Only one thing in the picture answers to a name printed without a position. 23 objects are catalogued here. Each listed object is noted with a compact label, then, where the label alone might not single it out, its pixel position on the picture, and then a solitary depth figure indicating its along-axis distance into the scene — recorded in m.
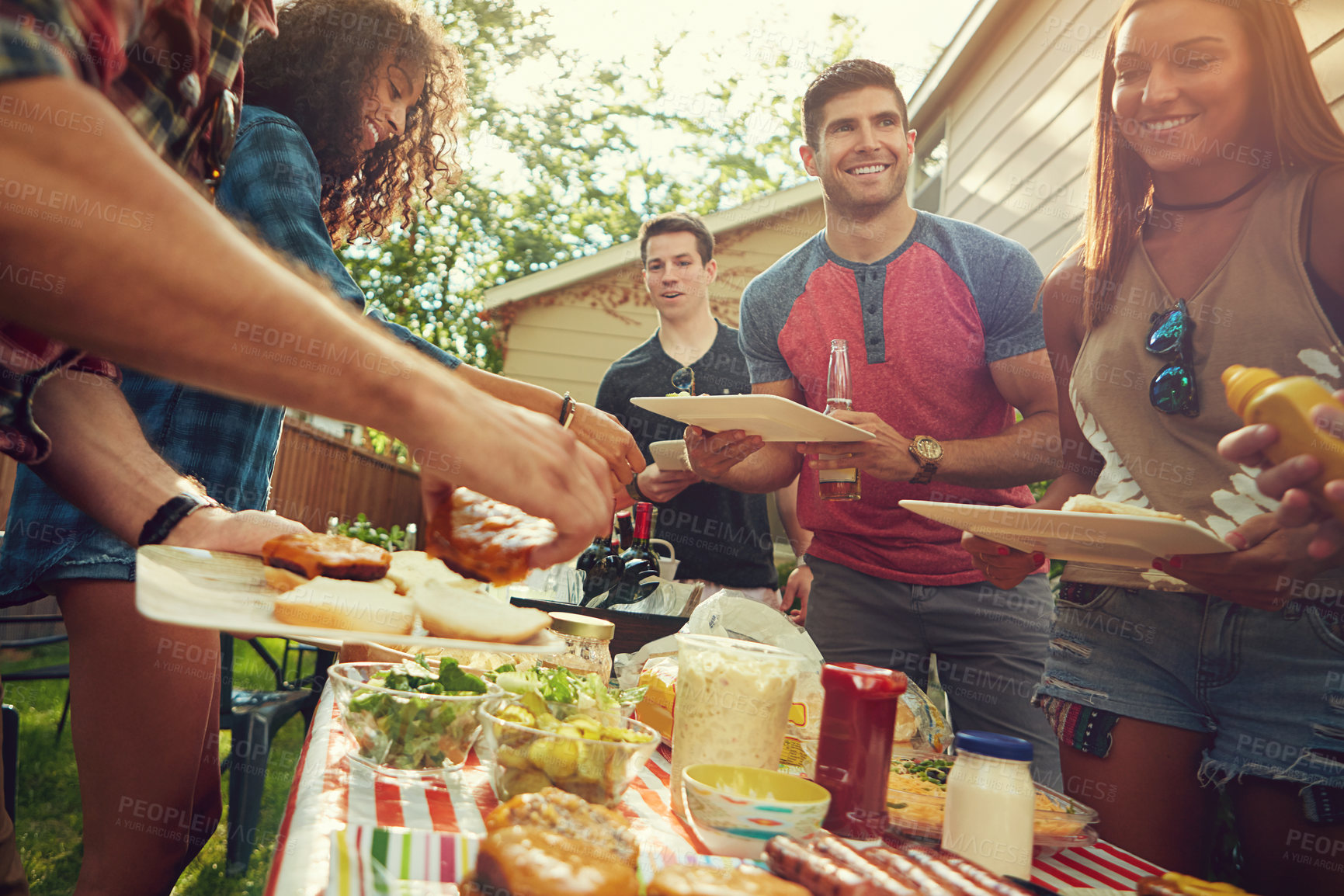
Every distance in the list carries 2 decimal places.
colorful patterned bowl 1.16
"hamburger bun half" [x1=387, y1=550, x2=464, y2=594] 1.26
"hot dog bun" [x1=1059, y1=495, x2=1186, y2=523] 1.61
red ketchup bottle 1.31
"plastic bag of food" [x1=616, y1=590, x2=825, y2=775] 2.16
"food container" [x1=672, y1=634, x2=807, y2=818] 1.39
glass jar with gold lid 1.92
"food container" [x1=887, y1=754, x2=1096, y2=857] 1.30
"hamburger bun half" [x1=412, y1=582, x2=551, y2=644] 1.12
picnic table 0.95
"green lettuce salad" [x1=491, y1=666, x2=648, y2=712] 1.51
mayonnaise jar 1.22
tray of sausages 0.92
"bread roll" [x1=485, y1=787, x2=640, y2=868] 0.99
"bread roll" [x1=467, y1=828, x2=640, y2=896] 0.87
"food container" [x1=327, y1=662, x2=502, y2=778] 1.41
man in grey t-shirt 4.66
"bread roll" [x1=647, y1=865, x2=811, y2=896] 0.89
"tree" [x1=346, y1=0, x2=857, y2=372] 20.27
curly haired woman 1.72
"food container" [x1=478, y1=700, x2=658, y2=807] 1.30
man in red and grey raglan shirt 2.94
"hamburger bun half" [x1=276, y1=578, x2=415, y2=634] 0.99
